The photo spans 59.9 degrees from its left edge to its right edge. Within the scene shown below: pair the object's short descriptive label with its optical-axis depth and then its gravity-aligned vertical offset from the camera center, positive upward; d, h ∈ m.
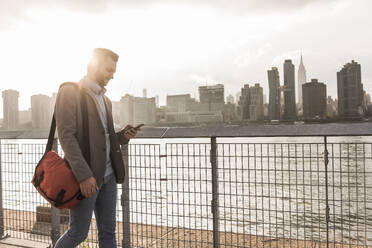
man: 2.29 -0.15
